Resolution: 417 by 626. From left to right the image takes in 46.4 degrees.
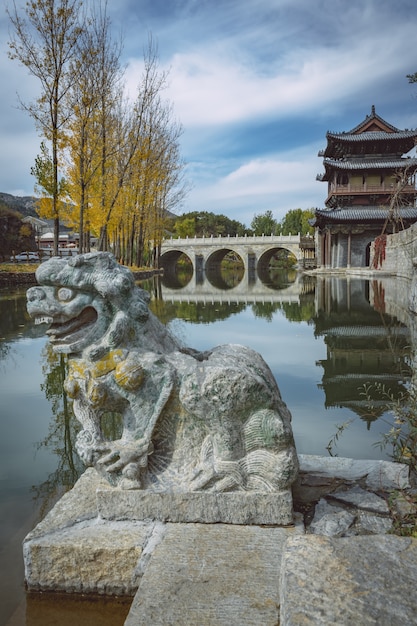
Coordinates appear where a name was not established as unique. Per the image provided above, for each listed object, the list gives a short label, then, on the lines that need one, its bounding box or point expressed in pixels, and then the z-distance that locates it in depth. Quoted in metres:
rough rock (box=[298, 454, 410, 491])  2.89
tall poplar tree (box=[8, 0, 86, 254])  18.38
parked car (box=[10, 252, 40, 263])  33.47
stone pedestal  2.34
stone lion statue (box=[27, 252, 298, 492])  2.46
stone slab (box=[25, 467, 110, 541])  2.53
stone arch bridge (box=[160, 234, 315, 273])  51.11
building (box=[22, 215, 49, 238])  66.24
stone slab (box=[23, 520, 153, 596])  2.33
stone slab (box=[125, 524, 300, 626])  1.84
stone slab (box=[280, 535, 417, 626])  1.34
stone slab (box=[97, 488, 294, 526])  2.43
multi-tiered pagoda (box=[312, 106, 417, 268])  35.53
